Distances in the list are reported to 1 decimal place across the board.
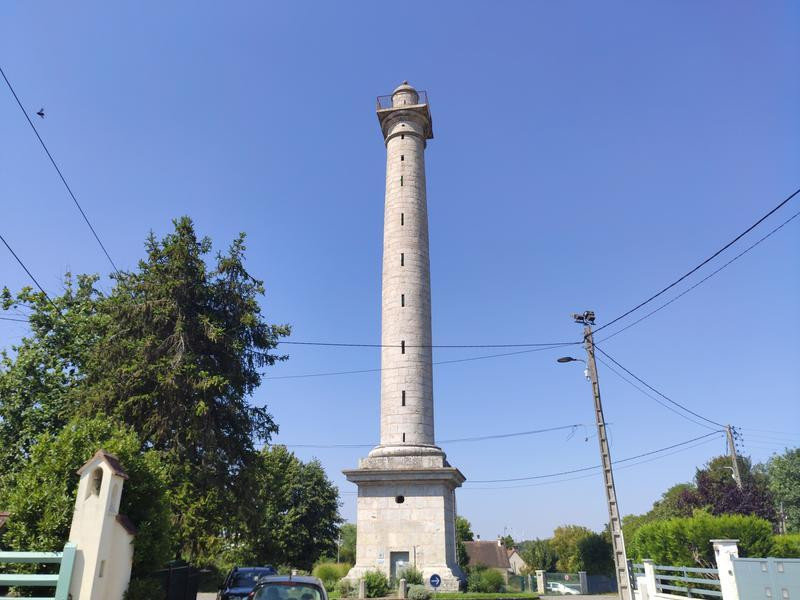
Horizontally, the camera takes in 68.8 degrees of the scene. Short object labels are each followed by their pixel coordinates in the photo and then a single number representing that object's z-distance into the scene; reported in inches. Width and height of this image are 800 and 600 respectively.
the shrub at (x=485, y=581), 924.0
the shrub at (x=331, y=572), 1056.2
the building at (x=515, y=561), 3430.1
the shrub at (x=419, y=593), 797.9
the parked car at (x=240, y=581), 624.4
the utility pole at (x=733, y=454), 1498.5
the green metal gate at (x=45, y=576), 363.9
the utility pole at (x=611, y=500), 690.2
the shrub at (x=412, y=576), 859.4
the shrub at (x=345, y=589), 855.9
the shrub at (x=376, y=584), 834.8
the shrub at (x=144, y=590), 443.8
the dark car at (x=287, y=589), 409.7
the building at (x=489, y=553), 2802.7
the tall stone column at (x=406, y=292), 985.5
